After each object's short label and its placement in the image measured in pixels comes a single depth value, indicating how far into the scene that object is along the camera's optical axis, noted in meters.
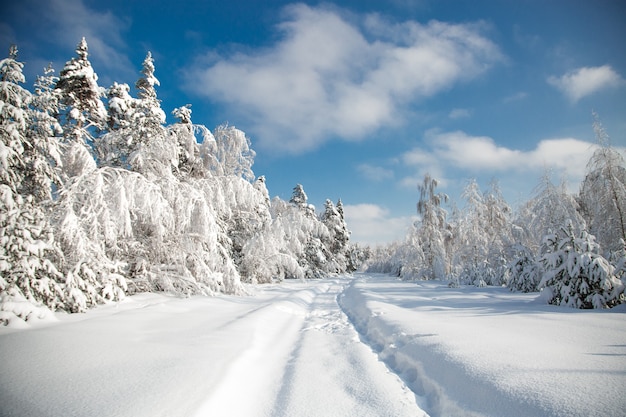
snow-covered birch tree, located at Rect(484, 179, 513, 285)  18.69
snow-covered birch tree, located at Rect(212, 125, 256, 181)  16.66
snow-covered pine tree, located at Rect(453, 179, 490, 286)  23.37
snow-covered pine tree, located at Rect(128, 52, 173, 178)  10.92
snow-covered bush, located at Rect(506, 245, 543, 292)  12.89
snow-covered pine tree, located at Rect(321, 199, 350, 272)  45.06
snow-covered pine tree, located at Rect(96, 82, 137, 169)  11.28
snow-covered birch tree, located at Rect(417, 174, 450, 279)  25.19
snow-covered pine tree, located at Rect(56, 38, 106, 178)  13.79
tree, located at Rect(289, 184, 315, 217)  37.12
